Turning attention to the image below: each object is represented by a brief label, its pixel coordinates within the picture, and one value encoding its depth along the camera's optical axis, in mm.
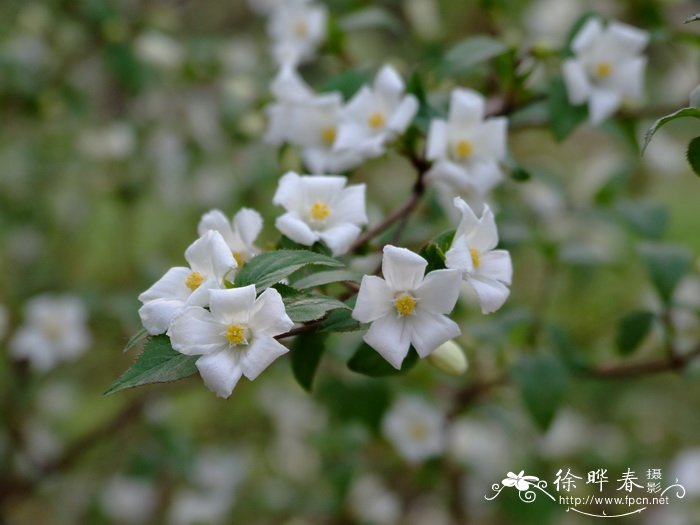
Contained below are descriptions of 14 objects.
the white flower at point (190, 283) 459
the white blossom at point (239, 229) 484
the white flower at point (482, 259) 465
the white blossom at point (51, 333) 756
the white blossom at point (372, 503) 824
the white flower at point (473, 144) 537
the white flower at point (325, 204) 494
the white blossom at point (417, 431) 718
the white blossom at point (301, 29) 627
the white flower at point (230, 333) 453
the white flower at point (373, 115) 531
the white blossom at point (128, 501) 915
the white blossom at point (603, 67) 560
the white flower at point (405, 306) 459
